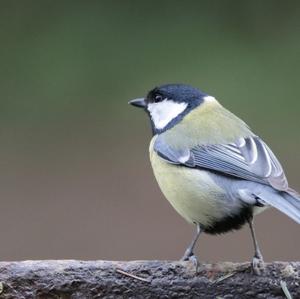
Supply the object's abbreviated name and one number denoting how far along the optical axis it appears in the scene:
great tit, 4.75
